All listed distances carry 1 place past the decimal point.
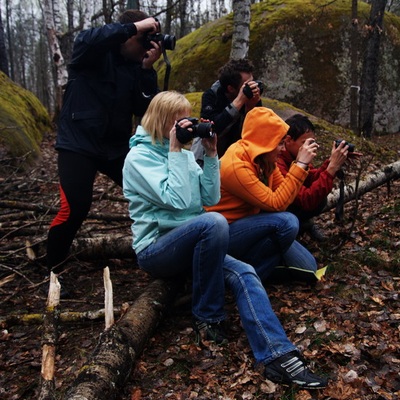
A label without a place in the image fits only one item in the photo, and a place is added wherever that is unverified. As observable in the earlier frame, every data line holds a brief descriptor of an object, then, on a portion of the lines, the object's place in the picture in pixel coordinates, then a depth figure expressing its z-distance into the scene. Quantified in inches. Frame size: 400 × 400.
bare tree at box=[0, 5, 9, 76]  554.3
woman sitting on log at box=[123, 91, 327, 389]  108.7
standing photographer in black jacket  128.5
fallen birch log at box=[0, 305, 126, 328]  122.8
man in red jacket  136.8
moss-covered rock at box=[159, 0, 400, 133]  461.1
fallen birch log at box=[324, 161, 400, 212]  184.1
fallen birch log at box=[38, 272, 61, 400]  86.6
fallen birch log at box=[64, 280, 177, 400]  86.3
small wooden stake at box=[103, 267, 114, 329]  102.0
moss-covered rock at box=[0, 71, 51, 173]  300.8
